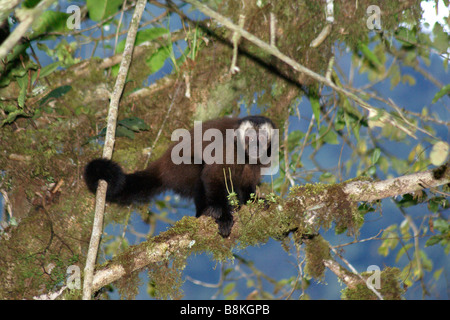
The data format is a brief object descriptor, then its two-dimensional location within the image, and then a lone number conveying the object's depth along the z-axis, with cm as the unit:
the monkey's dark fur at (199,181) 411
